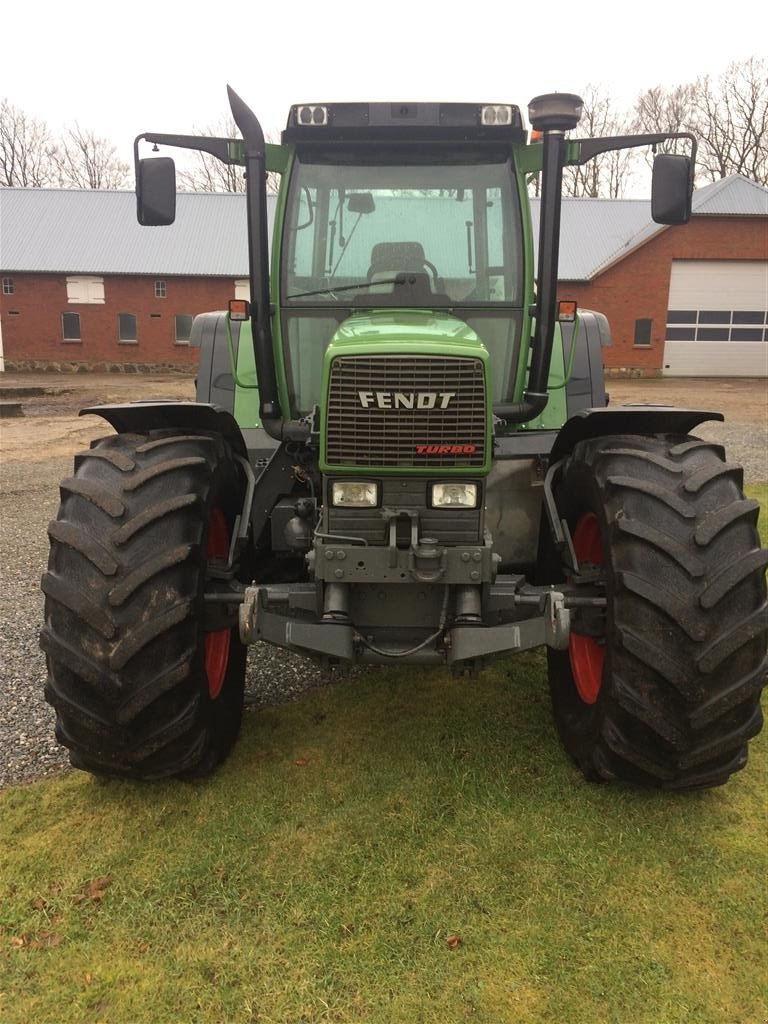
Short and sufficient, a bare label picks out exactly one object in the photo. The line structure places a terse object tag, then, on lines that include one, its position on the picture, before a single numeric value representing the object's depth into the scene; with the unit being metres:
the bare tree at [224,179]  40.72
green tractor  2.80
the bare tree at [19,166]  42.91
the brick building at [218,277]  25.95
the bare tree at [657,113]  40.59
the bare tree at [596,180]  39.53
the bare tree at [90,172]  44.00
